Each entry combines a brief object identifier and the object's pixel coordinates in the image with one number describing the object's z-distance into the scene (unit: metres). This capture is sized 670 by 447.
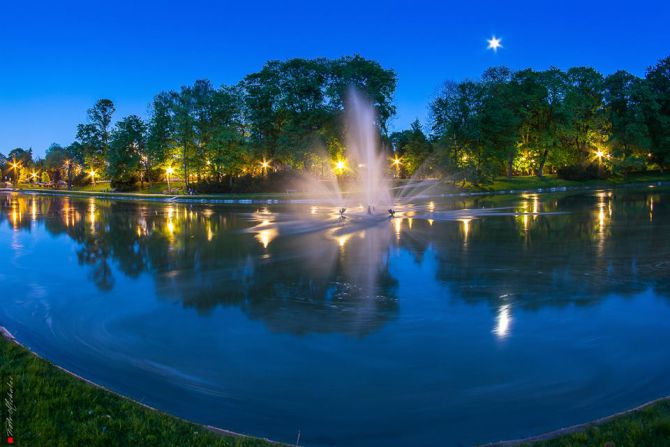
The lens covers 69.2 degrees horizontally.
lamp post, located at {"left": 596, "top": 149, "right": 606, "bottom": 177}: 69.03
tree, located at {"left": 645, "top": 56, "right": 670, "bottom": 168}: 71.12
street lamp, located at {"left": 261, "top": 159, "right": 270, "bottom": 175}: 67.69
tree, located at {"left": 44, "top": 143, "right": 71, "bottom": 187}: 114.72
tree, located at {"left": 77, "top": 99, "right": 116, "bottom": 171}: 90.69
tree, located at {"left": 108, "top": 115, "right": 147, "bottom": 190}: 75.88
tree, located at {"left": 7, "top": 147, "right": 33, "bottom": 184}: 146.12
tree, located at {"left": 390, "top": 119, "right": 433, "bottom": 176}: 75.88
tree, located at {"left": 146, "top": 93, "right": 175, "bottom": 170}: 69.50
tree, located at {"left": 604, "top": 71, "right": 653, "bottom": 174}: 69.62
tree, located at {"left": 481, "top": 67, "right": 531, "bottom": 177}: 61.31
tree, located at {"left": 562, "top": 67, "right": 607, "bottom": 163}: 69.94
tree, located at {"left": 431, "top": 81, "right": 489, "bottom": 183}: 61.12
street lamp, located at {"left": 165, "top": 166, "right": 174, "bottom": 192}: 69.88
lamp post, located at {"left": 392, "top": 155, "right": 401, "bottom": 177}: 95.81
